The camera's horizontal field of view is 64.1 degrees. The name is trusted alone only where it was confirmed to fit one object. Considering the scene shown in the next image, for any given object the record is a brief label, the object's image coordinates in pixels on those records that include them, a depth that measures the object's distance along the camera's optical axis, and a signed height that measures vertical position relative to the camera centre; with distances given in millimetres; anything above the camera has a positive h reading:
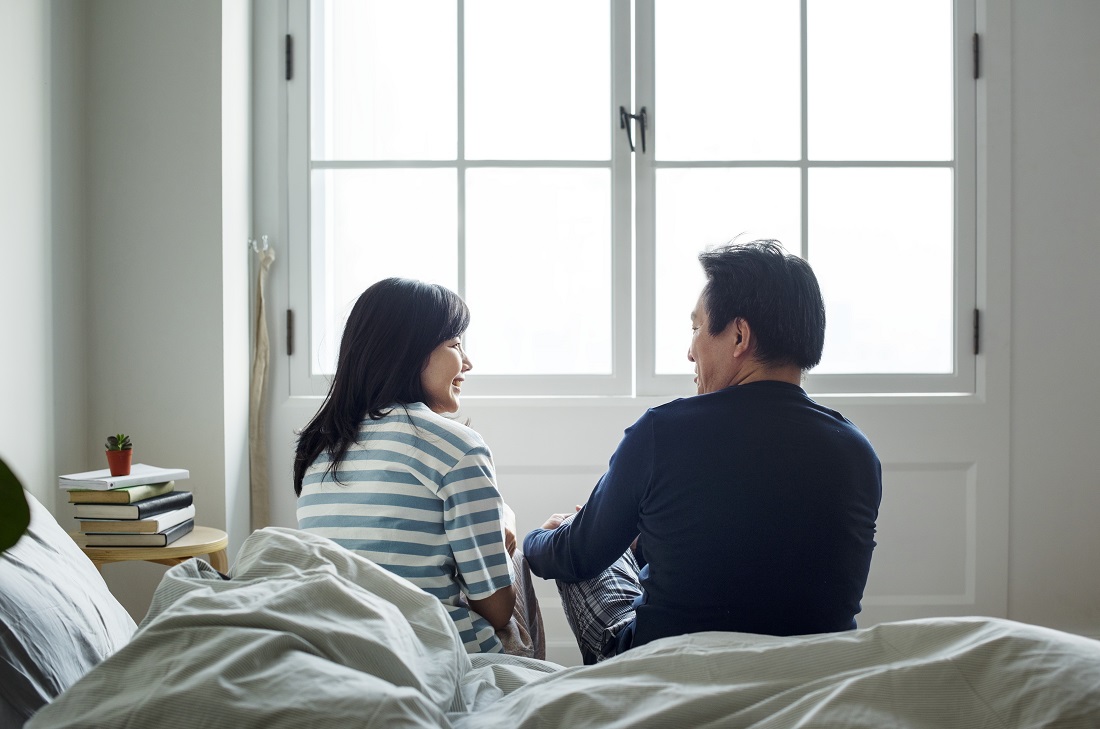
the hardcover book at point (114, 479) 2008 -274
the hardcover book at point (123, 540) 2016 -413
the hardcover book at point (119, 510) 2016 -344
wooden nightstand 2010 -440
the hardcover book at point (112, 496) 2016 -311
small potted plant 2045 -219
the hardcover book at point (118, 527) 2021 -382
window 2684 +594
